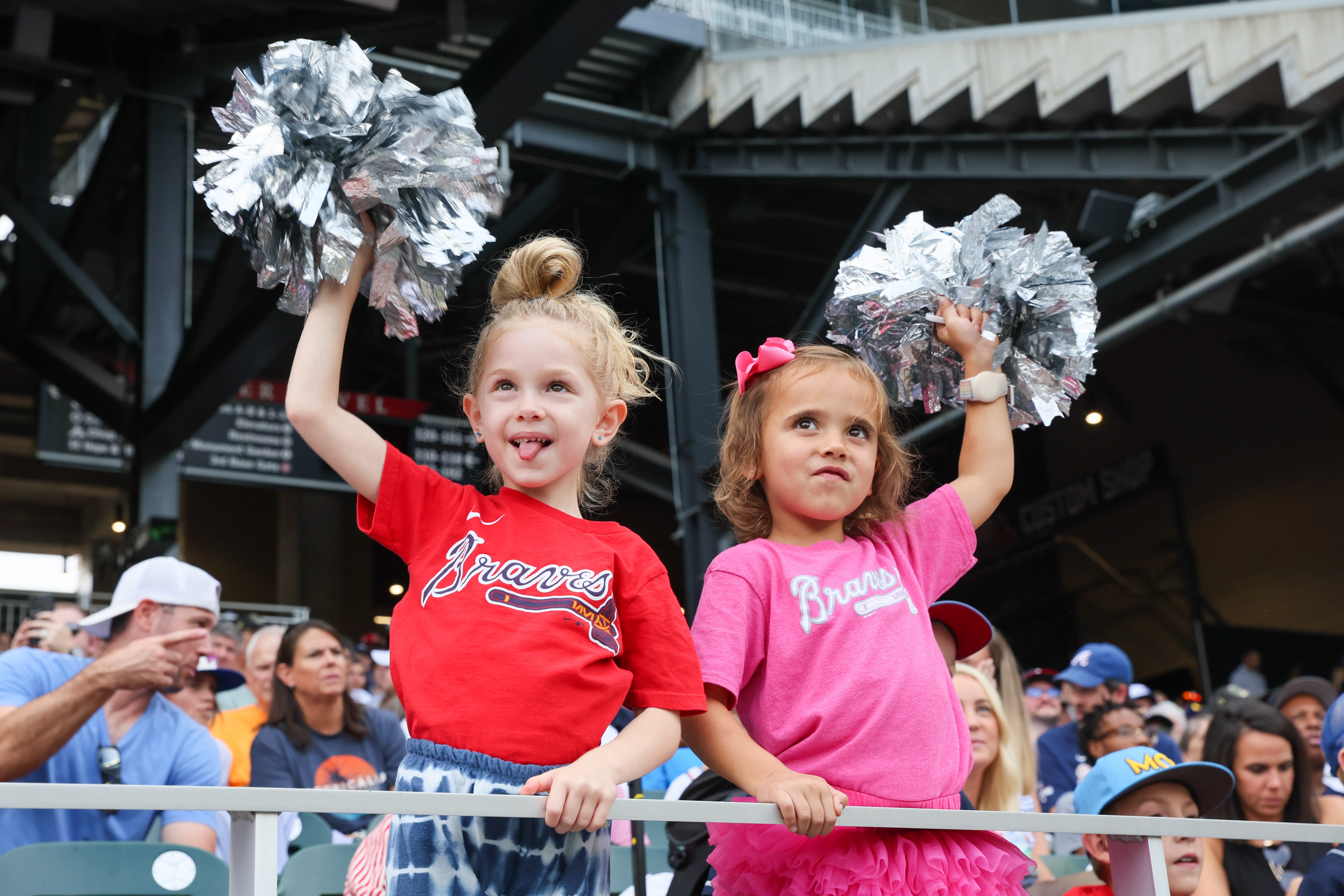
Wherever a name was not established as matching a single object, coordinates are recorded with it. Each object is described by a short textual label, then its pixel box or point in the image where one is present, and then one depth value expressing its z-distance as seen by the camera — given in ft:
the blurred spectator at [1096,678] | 21.17
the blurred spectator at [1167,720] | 21.38
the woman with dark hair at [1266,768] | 12.35
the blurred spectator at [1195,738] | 16.33
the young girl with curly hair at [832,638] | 5.74
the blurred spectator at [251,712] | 15.44
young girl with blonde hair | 5.21
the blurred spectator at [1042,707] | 22.75
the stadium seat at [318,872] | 10.02
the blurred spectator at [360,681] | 19.40
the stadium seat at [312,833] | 12.51
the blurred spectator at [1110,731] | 15.71
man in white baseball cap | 9.67
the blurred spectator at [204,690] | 14.26
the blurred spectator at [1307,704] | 17.42
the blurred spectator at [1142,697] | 20.54
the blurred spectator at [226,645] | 20.53
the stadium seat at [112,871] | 8.66
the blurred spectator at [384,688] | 21.29
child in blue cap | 8.73
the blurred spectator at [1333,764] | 9.51
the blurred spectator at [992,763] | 11.96
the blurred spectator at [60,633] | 13.85
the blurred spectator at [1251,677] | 36.86
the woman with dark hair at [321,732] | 13.55
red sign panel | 35.60
